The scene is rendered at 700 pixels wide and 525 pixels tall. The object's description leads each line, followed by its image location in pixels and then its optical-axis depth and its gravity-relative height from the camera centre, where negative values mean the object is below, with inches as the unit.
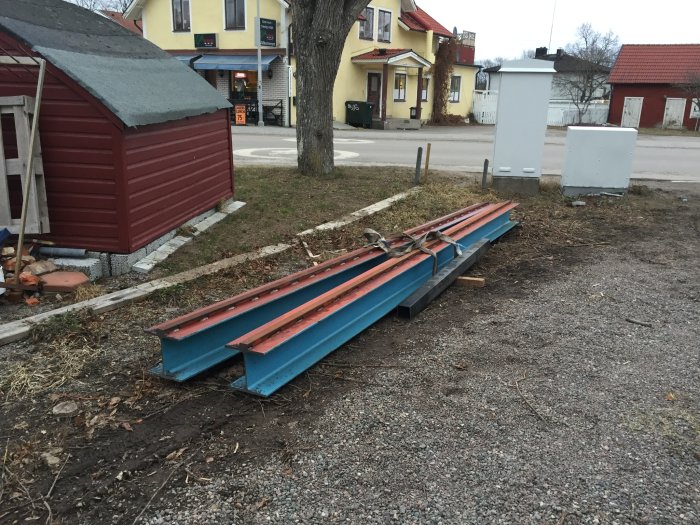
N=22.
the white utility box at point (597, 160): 418.6 -43.3
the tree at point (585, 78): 1649.4 +49.8
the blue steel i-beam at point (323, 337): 151.1 -67.5
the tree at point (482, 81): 2293.3 +48.1
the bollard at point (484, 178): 449.4 -60.0
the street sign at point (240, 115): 1107.1 -43.3
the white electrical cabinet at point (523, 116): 422.3 -14.4
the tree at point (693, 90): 1364.4 +16.2
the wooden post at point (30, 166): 214.8 -27.7
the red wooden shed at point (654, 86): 1427.2 +24.1
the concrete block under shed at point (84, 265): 236.4 -66.8
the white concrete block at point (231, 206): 348.5 -65.9
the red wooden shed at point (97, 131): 224.5 -16.3
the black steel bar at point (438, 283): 207.5 -67.8
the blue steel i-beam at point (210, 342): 159.2 -66.7
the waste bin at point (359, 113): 1167.6 -38.3
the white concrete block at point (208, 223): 304.7 -67.2
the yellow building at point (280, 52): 1115.3 +74.7
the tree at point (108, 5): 2324.1 +323.1
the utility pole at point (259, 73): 1053.8 +29.8
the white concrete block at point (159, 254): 246.4 -68.7
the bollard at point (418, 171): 458.0 -57.2
